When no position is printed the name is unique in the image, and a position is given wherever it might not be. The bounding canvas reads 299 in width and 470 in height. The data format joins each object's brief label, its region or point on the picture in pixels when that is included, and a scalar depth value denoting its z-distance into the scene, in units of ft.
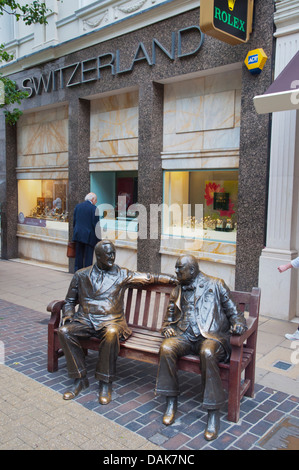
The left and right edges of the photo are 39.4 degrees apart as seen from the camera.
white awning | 15.84
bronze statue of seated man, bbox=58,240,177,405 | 12.44
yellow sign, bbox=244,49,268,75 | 20.40
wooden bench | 11.09
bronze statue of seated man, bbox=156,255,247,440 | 10.86
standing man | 24.62
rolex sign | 18.56
